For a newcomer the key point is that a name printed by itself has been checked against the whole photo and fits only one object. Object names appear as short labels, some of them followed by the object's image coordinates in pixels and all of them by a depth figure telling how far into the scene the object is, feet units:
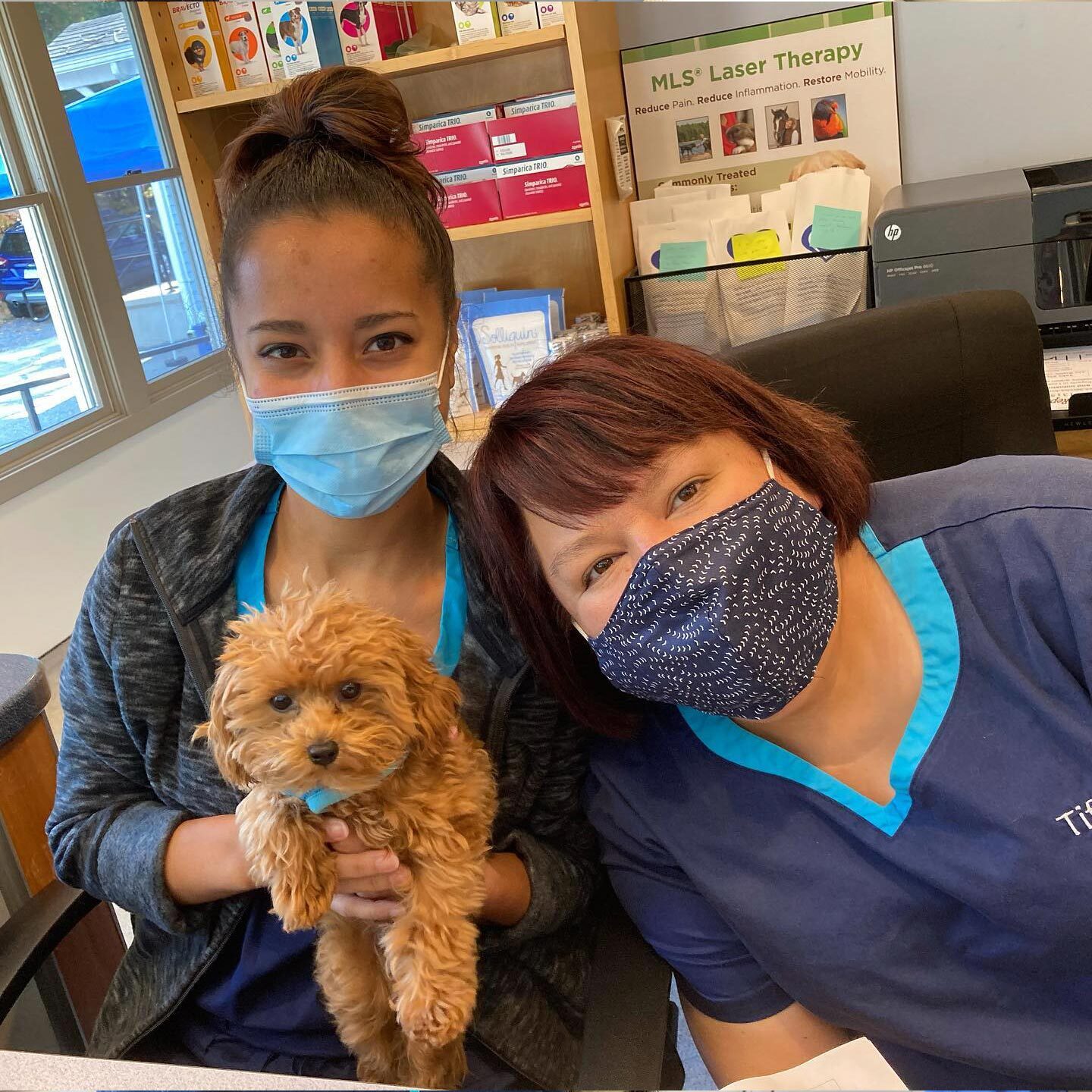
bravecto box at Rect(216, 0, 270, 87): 9.96
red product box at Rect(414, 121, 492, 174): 9.89
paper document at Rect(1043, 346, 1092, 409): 7.93
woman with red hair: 3.76
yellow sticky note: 9.60
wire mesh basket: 9.03
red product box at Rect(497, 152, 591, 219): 9.69
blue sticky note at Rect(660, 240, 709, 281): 9.97
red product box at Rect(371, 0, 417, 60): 9.66
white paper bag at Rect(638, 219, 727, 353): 9.64
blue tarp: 16.94
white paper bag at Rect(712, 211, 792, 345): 9.34
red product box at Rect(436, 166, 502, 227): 9.98
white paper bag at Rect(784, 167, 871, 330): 9.01
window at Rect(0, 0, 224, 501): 15.29
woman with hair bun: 4.33
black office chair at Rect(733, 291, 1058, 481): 5.36
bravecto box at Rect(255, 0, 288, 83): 9.82
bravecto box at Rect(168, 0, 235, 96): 10.03
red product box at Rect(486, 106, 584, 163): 9.62
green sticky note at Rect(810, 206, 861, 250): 9.48
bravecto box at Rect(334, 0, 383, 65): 9.61
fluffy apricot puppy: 3.63
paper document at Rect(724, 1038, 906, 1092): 3.02
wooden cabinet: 9.37
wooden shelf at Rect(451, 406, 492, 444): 7.36
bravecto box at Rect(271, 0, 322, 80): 9.75
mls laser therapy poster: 9.78
